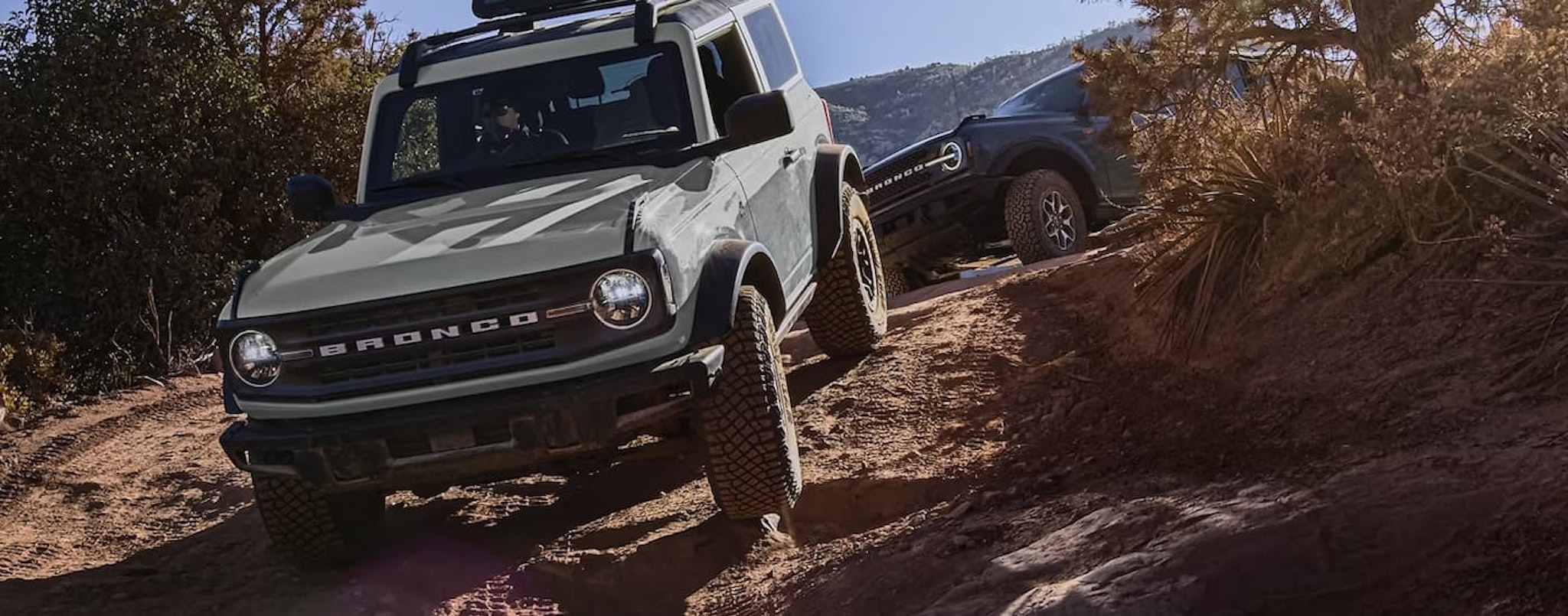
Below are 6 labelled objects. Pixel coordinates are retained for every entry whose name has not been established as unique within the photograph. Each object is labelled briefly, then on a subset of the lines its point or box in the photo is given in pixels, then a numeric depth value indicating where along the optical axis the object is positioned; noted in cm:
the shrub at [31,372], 1129
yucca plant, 640
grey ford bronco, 489
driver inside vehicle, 627
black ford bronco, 1079
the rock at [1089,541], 384
